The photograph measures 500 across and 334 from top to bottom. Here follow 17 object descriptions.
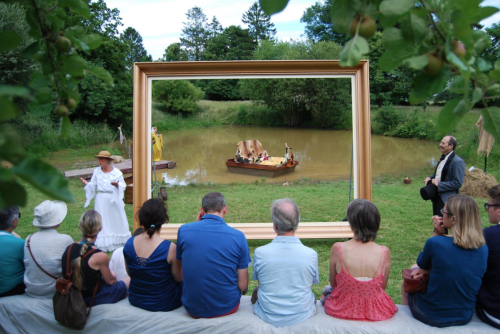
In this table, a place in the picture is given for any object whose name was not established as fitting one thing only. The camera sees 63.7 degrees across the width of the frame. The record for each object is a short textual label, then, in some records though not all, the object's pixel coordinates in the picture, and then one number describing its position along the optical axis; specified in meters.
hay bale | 8.78
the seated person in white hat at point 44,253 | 2.97
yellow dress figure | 11.42
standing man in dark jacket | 4.90
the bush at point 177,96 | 18.84
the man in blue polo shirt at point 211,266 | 2.78
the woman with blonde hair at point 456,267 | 2.59
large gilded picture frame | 5.27
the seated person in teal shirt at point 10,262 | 3.04
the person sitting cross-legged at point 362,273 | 2.72
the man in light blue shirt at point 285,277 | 2.77
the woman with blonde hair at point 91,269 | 2.81
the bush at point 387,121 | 21.94
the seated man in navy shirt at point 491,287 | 2.65
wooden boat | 12.64
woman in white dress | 5.84
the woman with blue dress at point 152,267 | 2.89
